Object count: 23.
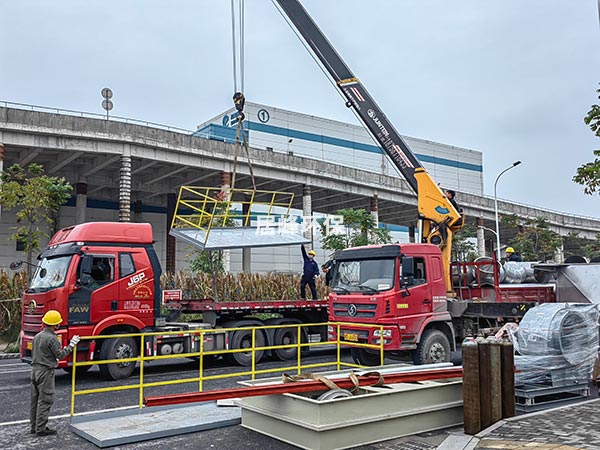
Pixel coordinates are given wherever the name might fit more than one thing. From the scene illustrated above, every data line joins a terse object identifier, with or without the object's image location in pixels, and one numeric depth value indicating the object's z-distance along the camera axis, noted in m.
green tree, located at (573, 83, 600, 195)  13.06
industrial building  46.00
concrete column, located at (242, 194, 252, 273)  34.44
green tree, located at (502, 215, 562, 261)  46.09
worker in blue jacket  16.52
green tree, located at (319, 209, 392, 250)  31.80
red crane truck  11.28
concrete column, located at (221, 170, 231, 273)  31.11
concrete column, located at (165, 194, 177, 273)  37.97
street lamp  33.88
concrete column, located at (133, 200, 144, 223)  38.34
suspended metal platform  13.67
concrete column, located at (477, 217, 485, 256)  49.77
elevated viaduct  25.53
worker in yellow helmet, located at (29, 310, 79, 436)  7.32
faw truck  11.10
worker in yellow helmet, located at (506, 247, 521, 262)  15.08
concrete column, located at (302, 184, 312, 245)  34.89
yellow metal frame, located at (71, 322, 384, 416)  8.83
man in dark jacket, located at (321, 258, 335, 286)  12.73
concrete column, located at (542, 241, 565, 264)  50.38
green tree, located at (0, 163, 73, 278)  19.22
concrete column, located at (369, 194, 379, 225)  38.56
